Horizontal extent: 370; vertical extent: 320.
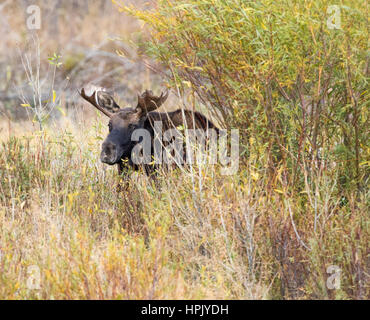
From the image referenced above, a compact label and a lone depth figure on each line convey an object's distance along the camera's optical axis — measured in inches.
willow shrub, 414.6
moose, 527.5
